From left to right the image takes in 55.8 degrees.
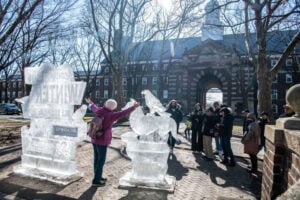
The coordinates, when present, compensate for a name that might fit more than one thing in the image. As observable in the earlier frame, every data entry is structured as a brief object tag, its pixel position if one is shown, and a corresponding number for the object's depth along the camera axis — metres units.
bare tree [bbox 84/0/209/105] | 21.10
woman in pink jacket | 6.16
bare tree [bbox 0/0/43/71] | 11.42
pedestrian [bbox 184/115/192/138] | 14.29
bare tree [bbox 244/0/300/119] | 13.68
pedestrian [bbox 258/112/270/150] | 9.03
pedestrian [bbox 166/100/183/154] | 10.77
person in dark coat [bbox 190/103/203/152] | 10.34
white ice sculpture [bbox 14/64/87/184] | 6.62
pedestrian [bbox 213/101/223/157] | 9.45
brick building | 43.53
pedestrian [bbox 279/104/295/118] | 7.66
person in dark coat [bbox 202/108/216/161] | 9.23
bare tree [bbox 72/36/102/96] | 37.94
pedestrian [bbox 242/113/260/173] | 7.42
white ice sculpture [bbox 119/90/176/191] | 6.35
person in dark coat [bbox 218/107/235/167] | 8.65
